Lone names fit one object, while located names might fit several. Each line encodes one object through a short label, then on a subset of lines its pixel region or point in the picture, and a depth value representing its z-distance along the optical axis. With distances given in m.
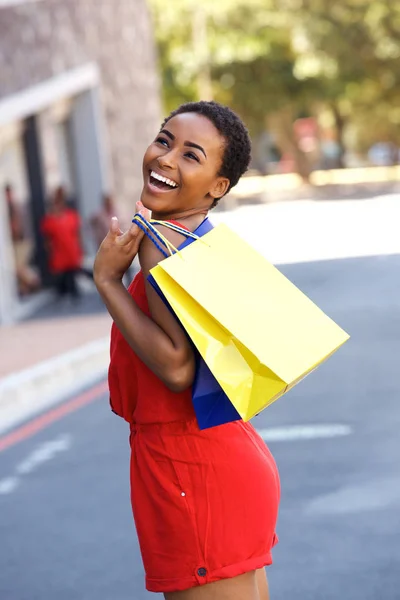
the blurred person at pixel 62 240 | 18.84
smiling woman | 2.88
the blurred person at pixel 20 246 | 20.14
